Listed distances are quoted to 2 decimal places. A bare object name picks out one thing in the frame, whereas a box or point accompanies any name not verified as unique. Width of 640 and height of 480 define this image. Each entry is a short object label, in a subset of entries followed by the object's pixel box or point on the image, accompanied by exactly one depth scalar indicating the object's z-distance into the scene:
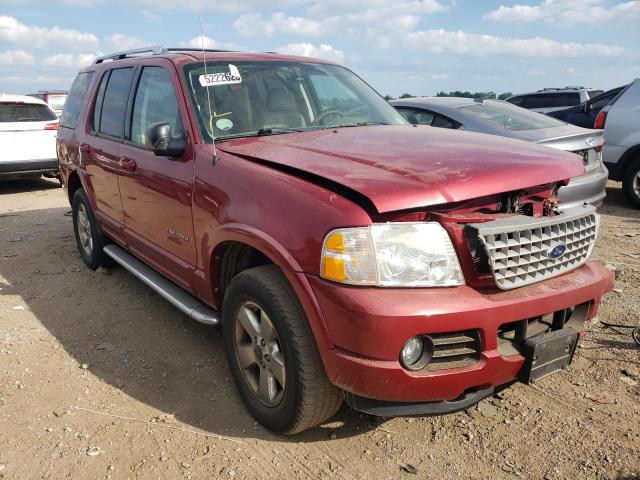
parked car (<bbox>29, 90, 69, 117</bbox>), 17.06
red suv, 2.08
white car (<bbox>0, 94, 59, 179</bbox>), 9.31
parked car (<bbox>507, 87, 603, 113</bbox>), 14.35
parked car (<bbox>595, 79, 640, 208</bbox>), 7.40
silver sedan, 5.41
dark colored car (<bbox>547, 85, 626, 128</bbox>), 9.57
